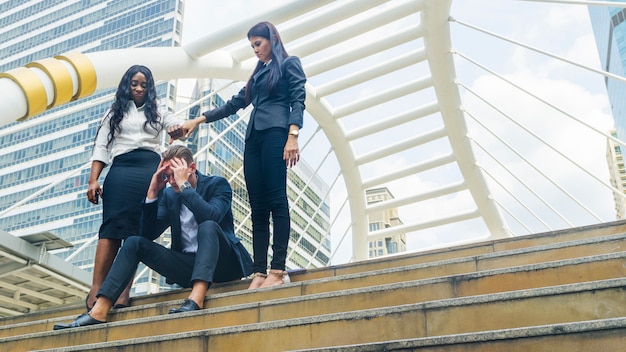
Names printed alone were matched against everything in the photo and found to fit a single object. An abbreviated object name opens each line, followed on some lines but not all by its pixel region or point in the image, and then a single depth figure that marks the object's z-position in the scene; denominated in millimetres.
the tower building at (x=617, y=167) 94812
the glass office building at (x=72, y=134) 49947
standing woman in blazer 3803
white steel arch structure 6160
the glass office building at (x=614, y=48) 64000
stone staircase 1919
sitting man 3359
